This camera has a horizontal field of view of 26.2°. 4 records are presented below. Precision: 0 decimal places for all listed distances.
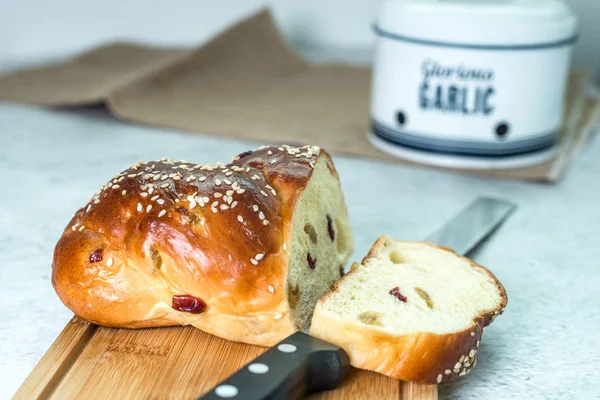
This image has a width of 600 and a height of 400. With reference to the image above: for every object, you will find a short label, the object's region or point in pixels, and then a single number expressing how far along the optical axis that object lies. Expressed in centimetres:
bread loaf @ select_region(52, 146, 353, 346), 57
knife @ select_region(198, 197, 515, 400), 51
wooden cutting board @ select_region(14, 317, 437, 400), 54
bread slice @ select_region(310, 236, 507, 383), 55
